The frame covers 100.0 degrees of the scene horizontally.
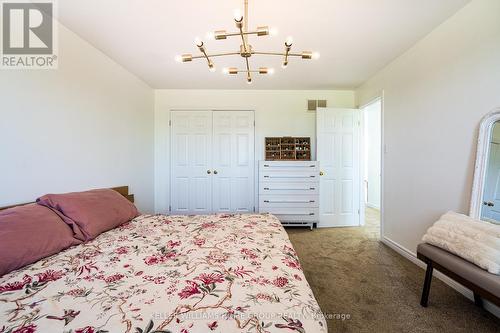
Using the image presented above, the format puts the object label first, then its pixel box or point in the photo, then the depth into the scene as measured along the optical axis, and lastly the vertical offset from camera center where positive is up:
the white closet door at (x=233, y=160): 3.94 -0.06
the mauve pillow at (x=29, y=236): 1.10 -0.48
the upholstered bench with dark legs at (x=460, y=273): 1.20 -0.73
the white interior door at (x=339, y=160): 3.76 -0.03
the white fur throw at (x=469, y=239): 1.27 -0.54
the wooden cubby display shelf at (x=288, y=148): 3.87 +0.18
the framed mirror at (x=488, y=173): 1.60 -0.10
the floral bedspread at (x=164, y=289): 0.72 -0.58
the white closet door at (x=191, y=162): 3.95 -0.10
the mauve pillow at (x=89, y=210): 1.53 -0.44
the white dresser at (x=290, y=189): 3.58 -0.53
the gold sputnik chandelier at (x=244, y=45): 1.18 +0.75
